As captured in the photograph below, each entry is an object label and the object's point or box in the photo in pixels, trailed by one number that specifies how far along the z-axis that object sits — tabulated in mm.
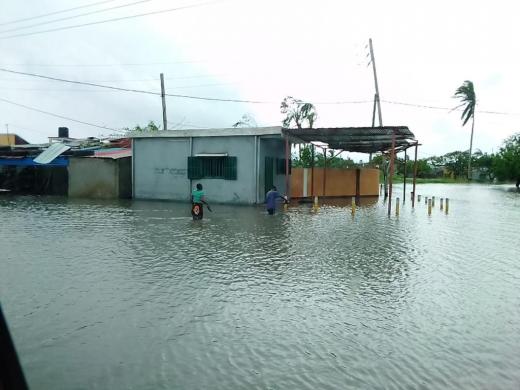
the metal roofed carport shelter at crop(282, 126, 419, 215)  17297
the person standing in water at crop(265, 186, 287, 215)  16125
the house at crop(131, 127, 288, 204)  20156
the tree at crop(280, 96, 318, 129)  35375
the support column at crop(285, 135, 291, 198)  19047
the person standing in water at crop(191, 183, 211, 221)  14306
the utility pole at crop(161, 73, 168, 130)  31103
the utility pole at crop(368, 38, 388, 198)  27909
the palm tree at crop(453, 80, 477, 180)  60125
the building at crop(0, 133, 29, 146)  36781
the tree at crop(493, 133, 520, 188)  54822
